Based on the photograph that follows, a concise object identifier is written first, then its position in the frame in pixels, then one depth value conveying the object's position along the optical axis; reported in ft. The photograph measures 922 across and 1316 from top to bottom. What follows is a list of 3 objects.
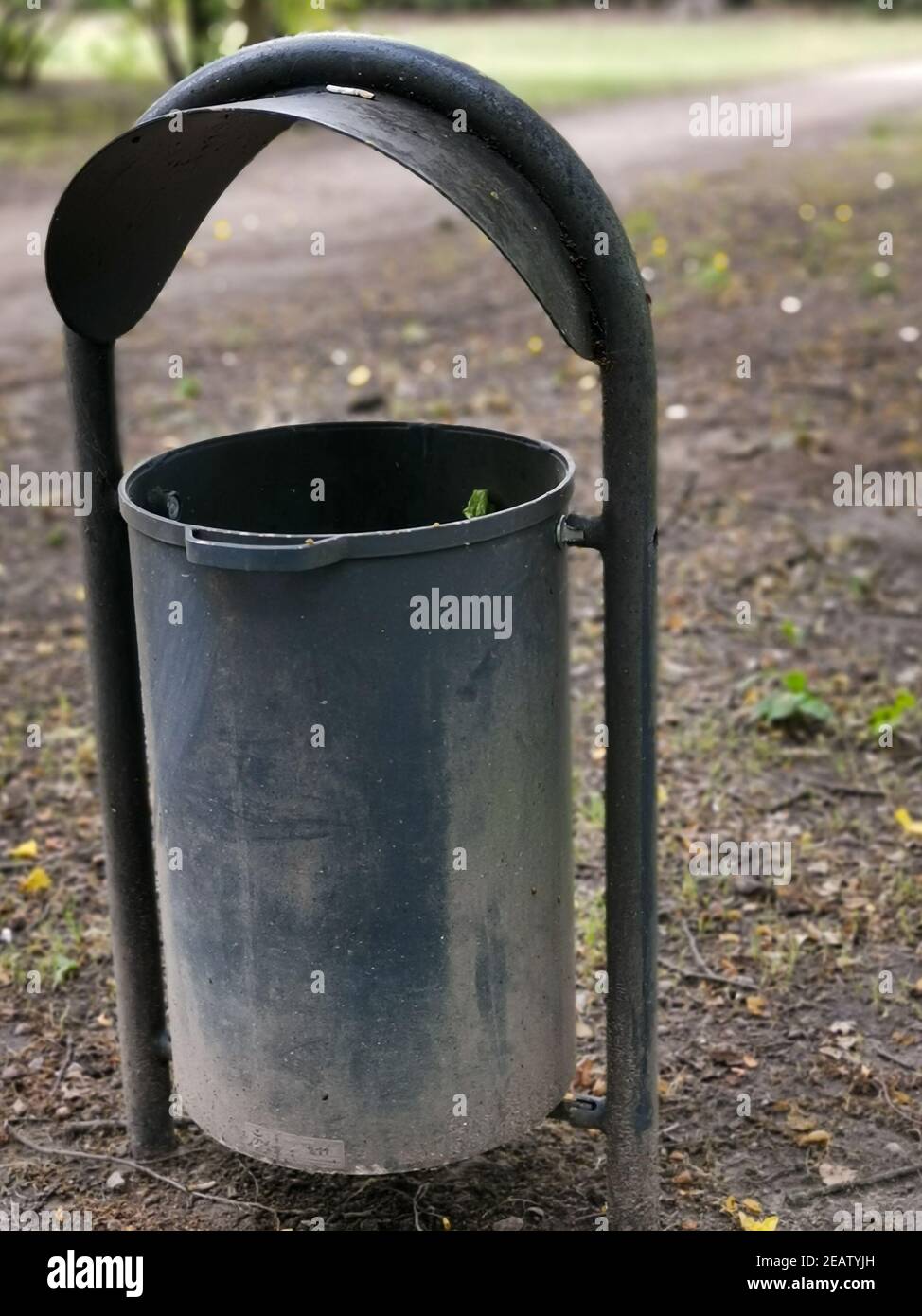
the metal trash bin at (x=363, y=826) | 7.27
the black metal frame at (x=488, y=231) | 7.18
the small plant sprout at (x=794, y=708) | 14.01
